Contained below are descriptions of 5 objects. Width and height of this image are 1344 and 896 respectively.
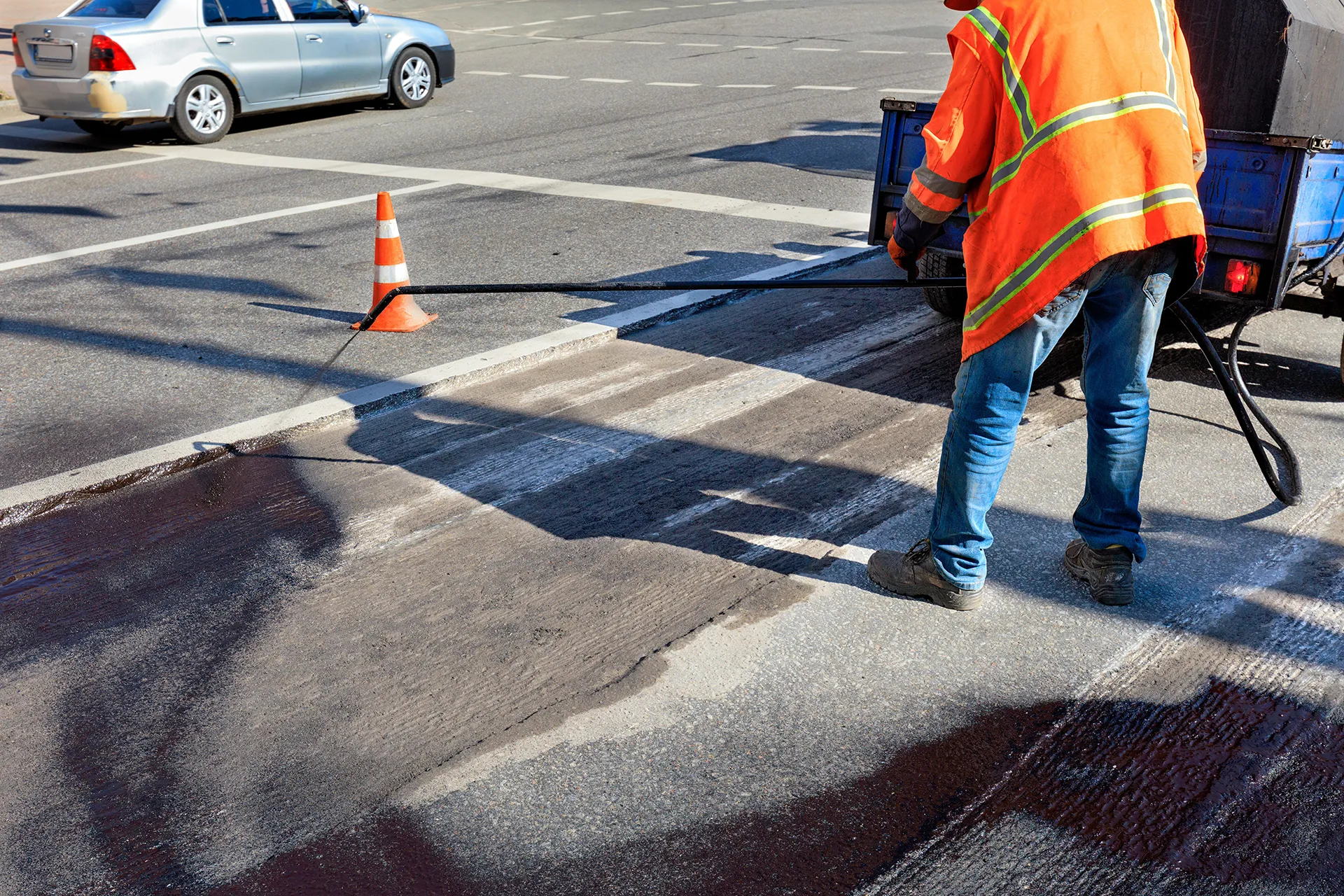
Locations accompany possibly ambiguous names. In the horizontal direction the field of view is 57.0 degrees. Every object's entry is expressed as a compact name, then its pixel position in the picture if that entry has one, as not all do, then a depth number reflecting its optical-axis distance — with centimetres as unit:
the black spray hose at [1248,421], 427
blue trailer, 501
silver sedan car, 1150
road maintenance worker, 332
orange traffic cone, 661
